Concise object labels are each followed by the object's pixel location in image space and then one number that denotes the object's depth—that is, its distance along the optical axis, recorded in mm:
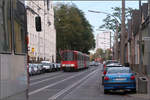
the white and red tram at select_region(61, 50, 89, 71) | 55381
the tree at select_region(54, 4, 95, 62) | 87312
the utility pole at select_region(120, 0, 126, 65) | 29844
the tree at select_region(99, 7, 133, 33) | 75188
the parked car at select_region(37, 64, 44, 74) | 48231
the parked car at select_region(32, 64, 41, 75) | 44925
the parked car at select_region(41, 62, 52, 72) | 54031
